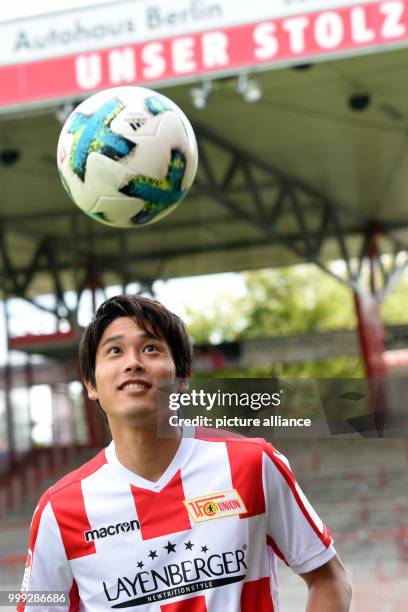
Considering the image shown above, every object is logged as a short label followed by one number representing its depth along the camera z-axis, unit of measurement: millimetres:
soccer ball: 4168
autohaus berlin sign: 9758
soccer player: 2453
